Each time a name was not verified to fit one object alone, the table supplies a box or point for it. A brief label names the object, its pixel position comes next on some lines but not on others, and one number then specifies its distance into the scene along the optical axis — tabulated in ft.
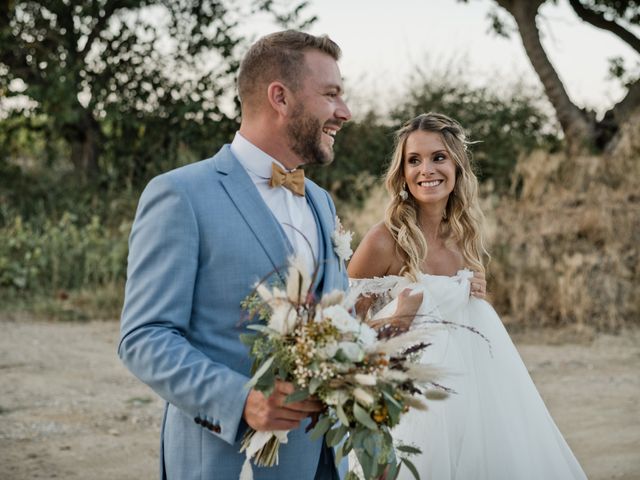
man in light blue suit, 6.66
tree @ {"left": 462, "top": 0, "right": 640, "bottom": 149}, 45.01
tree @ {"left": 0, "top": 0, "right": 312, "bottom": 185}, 42.04
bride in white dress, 12.93
